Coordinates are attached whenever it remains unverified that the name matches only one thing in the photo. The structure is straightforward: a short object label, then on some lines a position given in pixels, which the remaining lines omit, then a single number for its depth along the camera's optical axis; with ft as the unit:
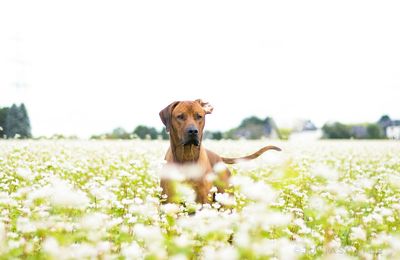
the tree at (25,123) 117.29
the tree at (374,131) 242.37
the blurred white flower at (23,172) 19.10
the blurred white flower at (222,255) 11.17
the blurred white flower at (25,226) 14.46
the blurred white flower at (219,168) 19.21
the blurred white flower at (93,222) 14.07
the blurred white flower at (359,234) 16.15
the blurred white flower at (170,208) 16.38
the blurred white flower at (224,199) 16.27
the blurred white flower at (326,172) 16.35
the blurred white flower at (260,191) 13.74
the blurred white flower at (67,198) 13.91
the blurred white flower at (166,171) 25.54
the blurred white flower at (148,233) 12.76
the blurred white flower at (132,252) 12.33
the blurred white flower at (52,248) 12.03
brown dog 25.81
